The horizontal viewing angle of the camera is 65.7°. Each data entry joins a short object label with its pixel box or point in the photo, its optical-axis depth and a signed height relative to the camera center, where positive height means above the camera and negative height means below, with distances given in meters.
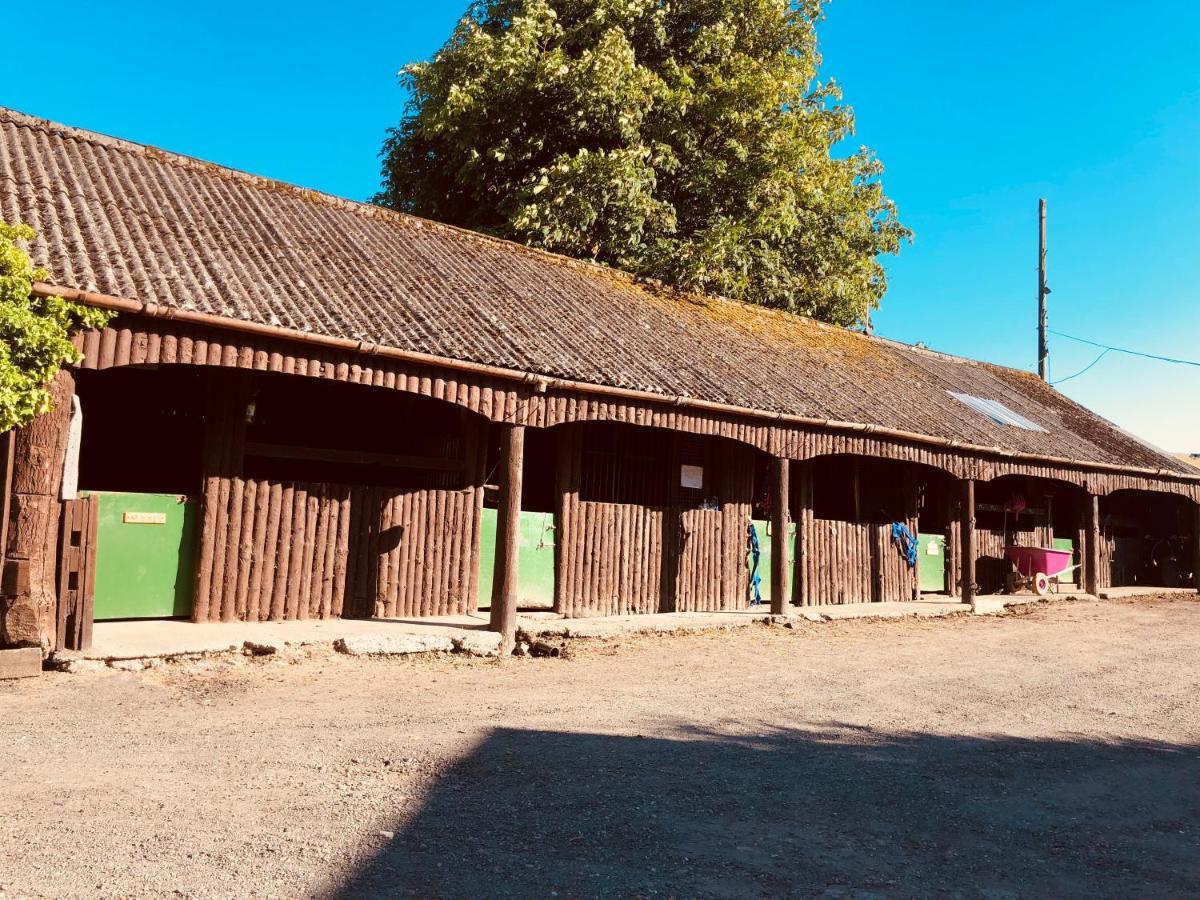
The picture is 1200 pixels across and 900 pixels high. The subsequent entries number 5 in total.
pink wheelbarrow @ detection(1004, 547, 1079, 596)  17.27 -0.17
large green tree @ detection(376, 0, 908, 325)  19.44 +9.12
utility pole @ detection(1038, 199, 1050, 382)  28.05 +8.93
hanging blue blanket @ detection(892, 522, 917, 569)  15.79 +0.22
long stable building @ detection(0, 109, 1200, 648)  8.02 +1.34
